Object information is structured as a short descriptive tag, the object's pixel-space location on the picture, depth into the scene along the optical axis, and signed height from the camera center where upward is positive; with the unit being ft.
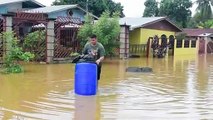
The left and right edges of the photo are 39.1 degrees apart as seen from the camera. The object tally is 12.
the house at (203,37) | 94.82 +4.04
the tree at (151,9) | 137.45 +18.41
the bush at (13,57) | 35.59 -1.08
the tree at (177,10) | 127.74 +17.18
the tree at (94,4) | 93.35 +13.86
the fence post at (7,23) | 42.27 +3.55
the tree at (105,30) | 50.23 +3.13
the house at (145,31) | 71.26 +4.66
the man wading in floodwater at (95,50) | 23.69 -0.12
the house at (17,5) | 66.79 +10.29
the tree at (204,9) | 141.31 +19.37
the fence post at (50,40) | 46.84 +1.32
